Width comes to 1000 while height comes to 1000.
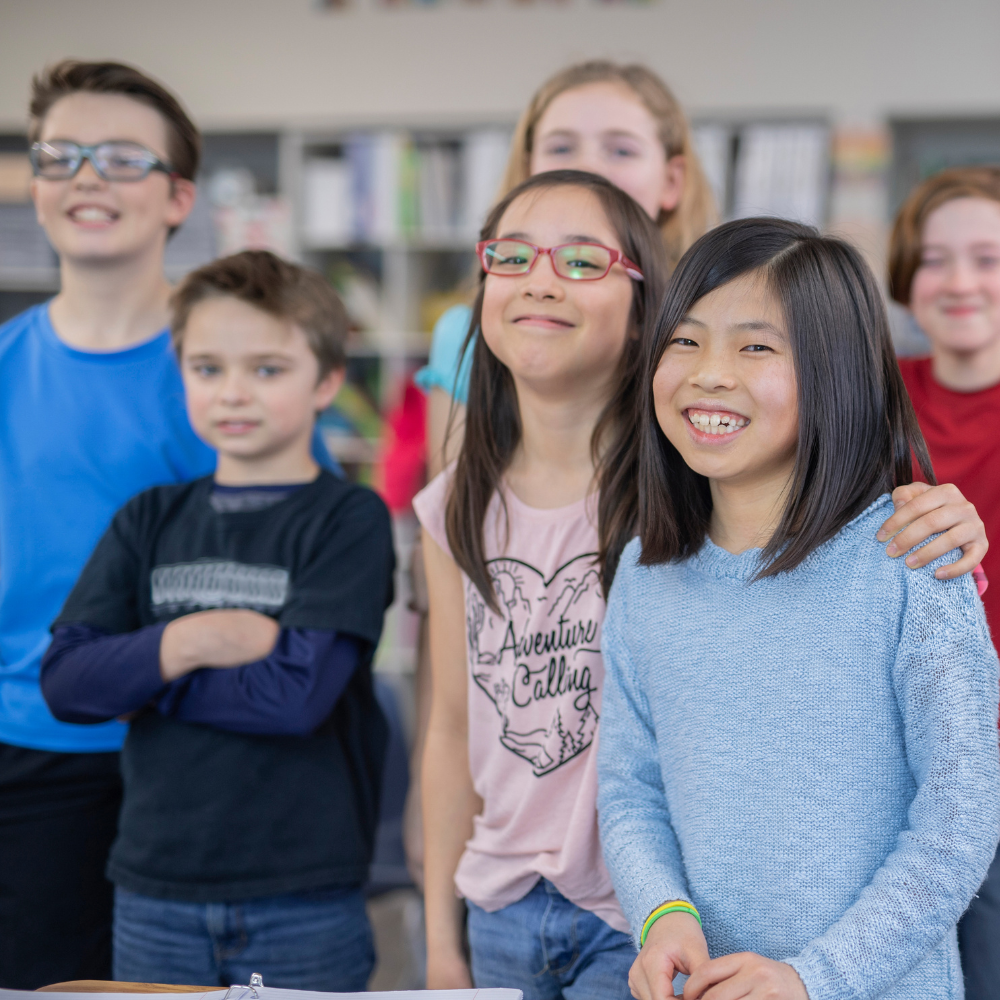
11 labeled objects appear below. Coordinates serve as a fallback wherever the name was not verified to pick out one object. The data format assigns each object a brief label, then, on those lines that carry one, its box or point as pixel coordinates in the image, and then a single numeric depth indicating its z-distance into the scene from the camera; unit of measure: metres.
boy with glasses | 1.49
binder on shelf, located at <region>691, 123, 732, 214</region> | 3.76
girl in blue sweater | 0.88
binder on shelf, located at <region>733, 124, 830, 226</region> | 3.76
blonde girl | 1.67
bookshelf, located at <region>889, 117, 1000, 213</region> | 3.93
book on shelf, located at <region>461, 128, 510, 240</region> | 4.01
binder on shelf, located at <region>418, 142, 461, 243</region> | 4.08
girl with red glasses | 1.20
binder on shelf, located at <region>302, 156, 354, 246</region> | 4.14
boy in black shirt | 1.33
